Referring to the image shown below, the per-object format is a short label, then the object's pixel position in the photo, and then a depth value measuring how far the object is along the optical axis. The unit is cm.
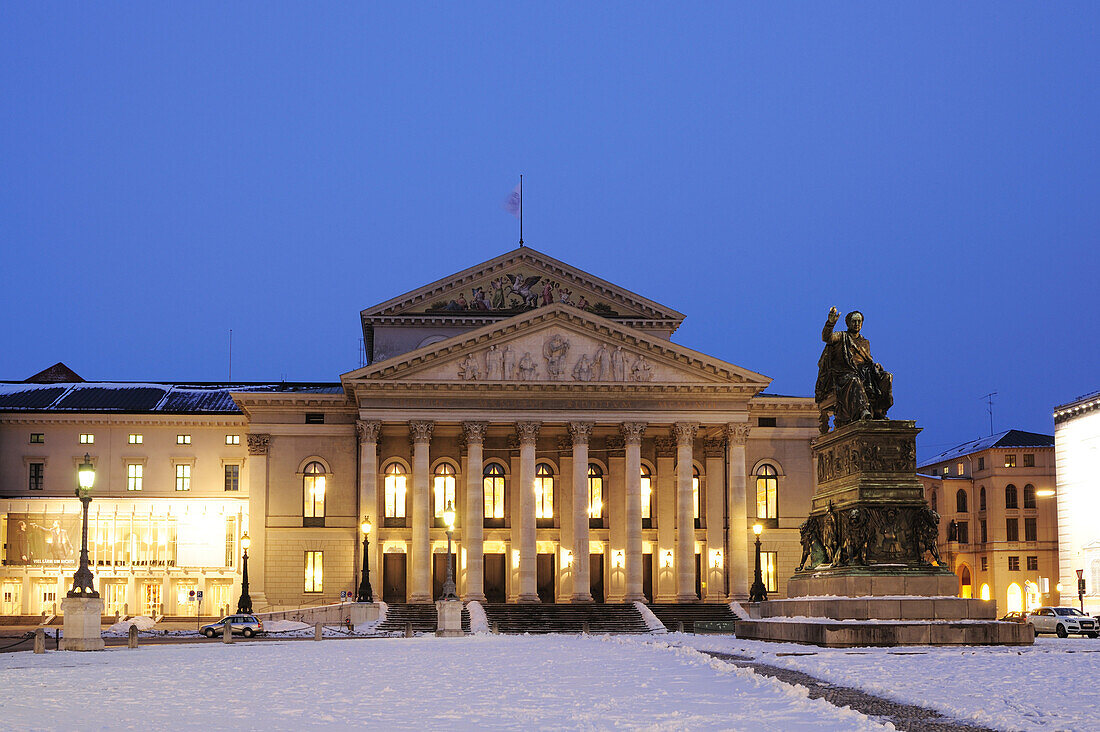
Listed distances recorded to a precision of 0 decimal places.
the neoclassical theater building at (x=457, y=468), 6769
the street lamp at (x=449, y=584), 5116
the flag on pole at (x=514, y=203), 7600
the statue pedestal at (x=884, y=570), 2433
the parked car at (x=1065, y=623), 5344
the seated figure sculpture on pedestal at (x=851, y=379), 2606
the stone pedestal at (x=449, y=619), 4950
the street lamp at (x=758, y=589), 6353
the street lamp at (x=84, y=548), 3762
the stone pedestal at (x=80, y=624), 3653
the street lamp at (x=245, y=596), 6028
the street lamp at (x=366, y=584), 6153
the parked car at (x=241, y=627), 5269
